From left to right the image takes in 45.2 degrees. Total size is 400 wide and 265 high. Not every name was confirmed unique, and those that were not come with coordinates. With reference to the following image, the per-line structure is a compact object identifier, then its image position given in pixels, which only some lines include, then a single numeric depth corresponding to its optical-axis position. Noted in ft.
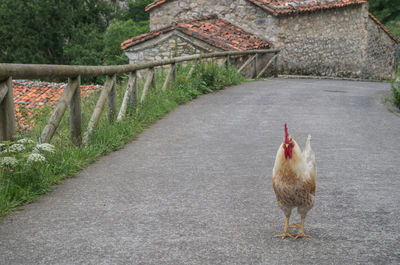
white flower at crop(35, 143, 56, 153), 15.95
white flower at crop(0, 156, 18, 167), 15.27
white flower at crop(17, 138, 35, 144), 15.92
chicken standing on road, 11.91
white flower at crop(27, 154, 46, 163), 15.49
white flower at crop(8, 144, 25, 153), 15.48
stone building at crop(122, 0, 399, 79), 68.28
